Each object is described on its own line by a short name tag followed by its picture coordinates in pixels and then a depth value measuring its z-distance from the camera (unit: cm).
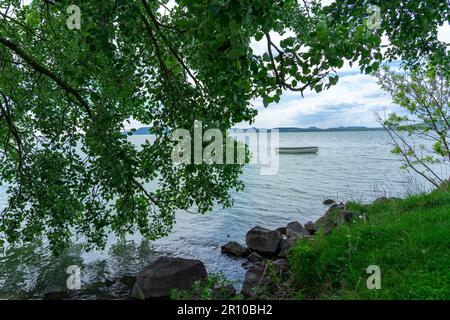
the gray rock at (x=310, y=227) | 1534
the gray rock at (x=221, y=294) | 609
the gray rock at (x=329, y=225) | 1066
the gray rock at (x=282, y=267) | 821
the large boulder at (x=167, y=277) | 918
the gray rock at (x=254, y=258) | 1243
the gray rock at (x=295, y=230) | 1466
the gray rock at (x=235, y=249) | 1316
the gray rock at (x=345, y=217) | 939
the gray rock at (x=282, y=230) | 1595
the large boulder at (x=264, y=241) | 1304
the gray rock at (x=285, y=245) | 1263
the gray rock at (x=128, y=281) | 1069
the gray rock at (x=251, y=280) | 828
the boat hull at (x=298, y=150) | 6656
